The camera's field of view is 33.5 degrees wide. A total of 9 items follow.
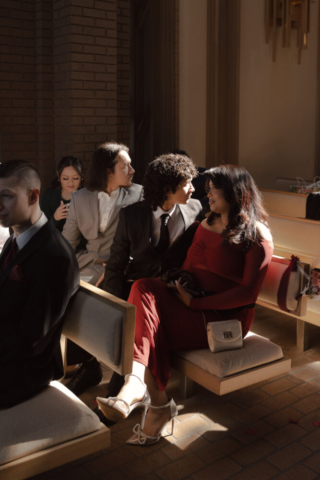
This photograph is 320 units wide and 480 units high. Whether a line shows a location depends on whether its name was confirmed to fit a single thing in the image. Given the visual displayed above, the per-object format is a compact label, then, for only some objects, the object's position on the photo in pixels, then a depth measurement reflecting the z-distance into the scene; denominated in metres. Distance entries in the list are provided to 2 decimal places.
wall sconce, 7.79
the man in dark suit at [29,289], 2.27
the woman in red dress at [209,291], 3.02
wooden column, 7.38
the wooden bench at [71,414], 2.12
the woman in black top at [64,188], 4.90
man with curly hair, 3.54
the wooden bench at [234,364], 2.91
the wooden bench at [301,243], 4.18
